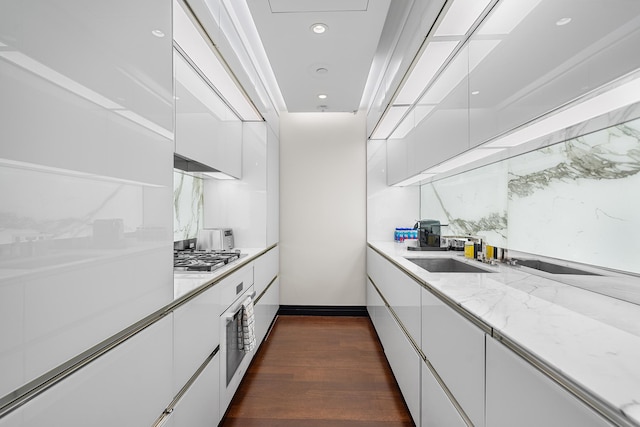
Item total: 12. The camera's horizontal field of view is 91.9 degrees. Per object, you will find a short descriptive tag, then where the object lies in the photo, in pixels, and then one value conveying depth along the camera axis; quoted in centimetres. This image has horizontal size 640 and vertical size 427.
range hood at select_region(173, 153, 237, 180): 194
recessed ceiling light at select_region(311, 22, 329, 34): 192
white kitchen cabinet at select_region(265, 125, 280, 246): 326
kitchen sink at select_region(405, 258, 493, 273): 227
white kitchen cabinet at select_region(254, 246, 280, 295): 265
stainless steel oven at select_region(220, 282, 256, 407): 179
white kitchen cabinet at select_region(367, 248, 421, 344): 170
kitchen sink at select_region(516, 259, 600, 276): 142
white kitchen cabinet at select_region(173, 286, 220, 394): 126
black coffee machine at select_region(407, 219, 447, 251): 273
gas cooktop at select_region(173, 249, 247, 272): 175
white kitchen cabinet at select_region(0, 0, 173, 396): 60
